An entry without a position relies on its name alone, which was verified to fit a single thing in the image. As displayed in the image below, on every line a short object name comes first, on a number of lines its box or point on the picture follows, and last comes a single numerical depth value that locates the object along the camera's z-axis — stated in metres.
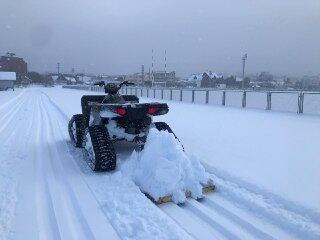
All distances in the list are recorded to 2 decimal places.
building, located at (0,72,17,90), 54.44
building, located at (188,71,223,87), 70.01
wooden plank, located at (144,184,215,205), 3.31
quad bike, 4.33
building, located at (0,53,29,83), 104.26
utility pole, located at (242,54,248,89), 32.98
